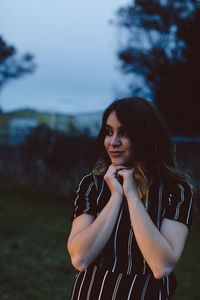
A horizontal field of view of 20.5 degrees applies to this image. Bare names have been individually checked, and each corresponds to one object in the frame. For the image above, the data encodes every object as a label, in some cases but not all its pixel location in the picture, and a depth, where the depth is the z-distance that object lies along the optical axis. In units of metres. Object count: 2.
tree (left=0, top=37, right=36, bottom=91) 12.98
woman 2.04
